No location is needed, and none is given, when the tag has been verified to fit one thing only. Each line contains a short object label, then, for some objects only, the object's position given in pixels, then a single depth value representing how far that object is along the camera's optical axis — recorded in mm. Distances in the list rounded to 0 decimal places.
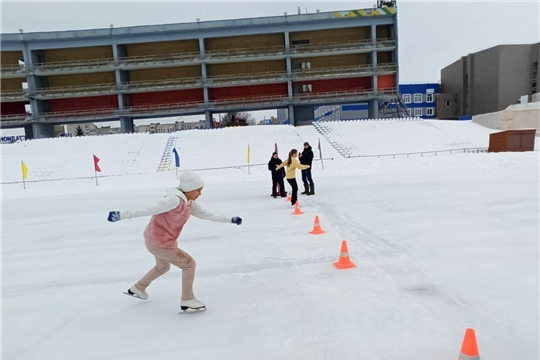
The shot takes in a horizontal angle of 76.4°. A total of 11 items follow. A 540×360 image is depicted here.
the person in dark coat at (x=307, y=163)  10320
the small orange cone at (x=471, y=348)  2369
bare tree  57094
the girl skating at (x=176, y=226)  3266
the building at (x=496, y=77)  49875
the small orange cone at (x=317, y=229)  6230
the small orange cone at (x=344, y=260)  4541
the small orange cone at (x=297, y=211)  7927
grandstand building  38031
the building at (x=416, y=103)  57062
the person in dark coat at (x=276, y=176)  10371
